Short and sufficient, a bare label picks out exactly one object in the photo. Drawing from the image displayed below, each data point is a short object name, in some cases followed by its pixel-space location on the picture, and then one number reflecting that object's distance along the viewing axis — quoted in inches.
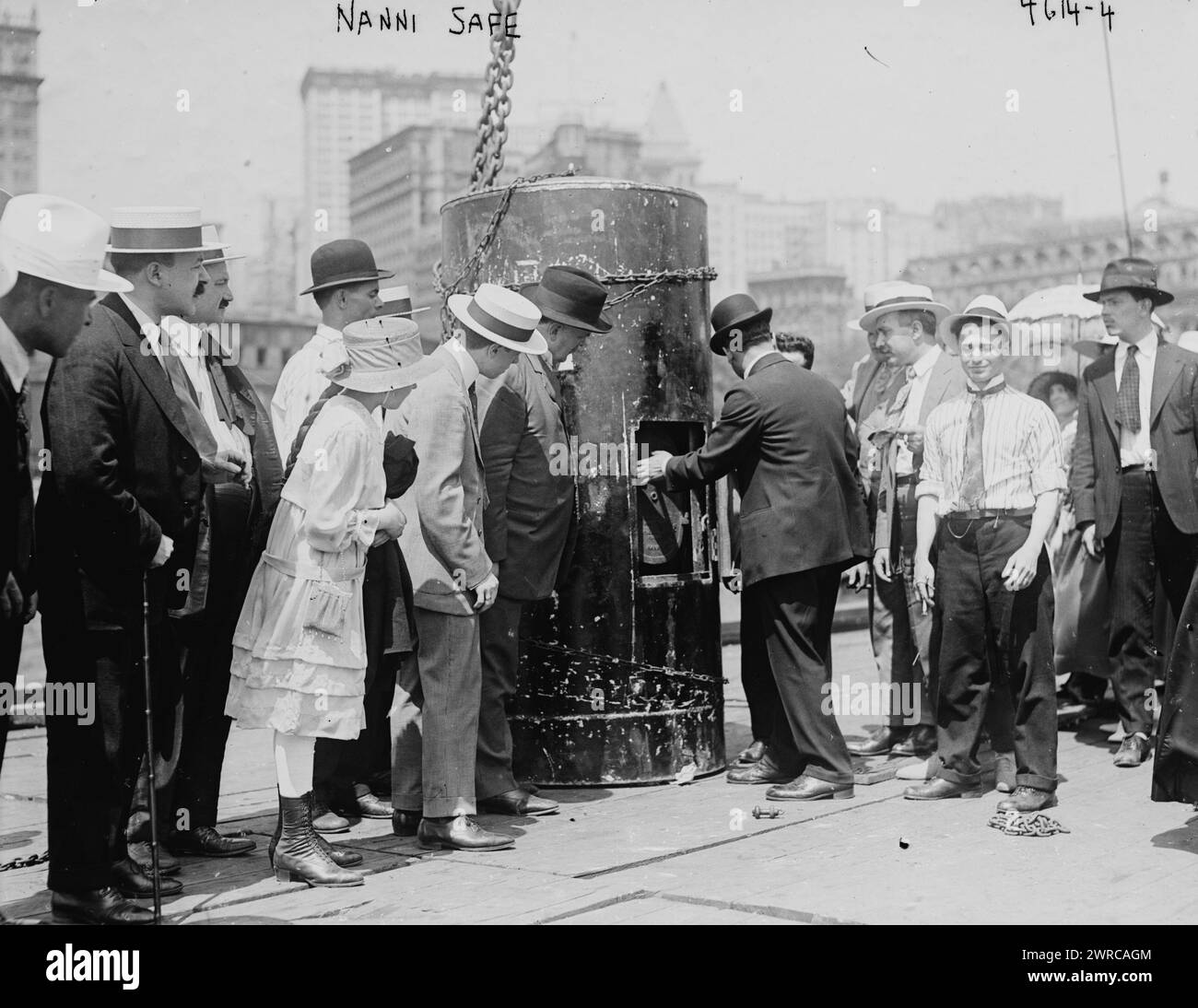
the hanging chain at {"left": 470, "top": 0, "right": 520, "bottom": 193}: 279.9
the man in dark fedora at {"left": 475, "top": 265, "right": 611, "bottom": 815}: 251.0
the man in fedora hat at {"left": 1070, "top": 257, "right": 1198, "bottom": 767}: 290.2
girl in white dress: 199.0
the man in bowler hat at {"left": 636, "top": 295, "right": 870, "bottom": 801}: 261.9
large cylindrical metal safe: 269.7
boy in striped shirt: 251.9
